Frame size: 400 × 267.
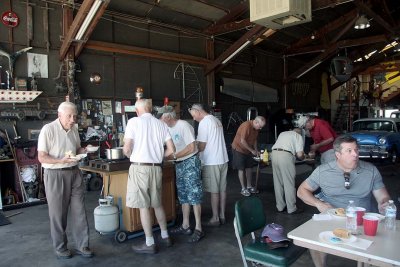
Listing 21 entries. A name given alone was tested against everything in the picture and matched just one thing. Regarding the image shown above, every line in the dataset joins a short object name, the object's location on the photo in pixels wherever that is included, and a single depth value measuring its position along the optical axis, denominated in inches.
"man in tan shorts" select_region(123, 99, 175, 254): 140.9
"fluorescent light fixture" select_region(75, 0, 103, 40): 227.7
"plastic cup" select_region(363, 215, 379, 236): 78.1
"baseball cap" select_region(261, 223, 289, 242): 105.2
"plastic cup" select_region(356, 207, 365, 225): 85.1
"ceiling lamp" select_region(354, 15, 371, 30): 347.6
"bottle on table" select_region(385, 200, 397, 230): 82.1
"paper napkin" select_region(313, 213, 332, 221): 89.6
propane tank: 155.3
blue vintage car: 371.6
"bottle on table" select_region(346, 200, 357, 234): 81.2
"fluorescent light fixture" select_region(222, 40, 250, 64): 352.8
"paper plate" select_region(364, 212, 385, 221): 88.1
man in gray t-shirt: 100.9
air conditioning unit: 209.8
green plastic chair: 99.8
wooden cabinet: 160.8
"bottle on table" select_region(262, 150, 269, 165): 240.2
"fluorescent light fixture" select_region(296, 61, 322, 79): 472.6
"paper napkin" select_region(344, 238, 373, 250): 72.3
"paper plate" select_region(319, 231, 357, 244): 74.7
